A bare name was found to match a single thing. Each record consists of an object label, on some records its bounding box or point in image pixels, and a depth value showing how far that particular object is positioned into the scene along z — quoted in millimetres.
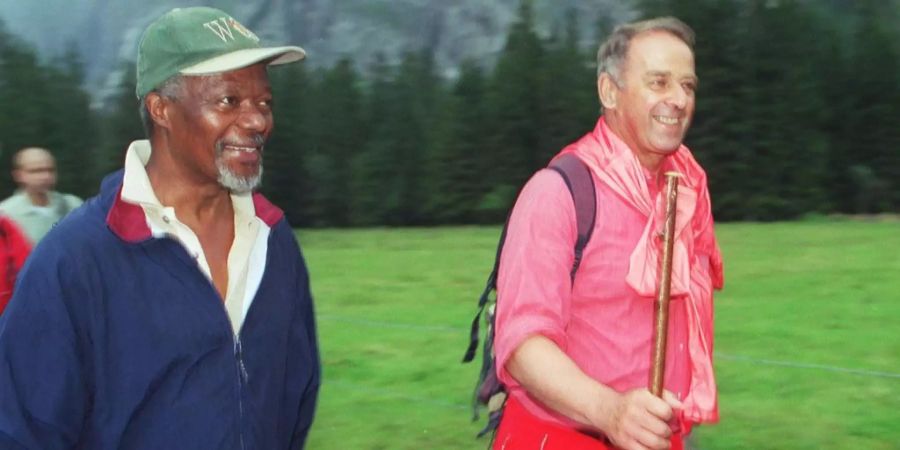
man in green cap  2244
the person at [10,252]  5953
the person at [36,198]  8281
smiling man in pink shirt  2725
